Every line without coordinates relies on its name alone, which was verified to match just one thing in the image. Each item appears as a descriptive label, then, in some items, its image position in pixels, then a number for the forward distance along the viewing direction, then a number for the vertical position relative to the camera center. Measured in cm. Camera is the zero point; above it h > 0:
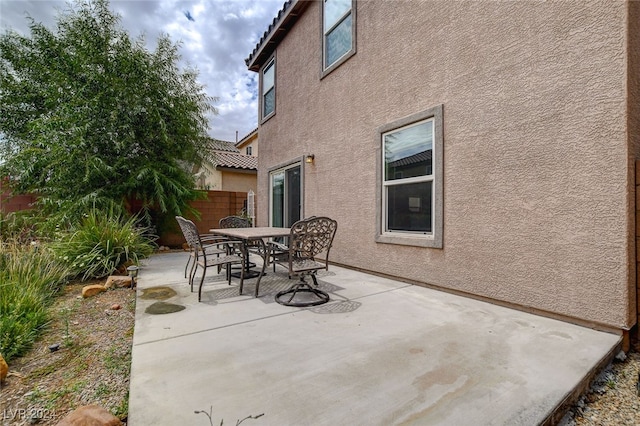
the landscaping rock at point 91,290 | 398 -104
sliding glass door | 724 +49
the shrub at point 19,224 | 657 -24
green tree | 695 +259
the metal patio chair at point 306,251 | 342 -44
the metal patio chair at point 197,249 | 383 -46
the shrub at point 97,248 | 478 -58
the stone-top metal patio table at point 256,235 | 385 -28
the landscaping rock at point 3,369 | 198 -105
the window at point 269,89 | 850 +370
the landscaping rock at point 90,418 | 144 -101
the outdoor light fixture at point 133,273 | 430 -88
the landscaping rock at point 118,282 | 441 -102
